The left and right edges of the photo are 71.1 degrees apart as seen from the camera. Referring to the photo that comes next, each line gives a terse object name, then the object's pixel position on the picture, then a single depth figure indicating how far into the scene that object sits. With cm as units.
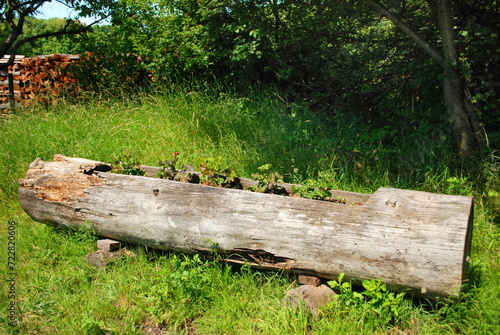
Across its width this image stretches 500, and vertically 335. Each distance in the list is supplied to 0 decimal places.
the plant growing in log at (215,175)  307
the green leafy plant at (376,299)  219
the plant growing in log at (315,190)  270
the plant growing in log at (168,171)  327
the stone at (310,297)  229
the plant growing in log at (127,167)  347
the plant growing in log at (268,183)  291
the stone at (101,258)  299
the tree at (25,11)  667
